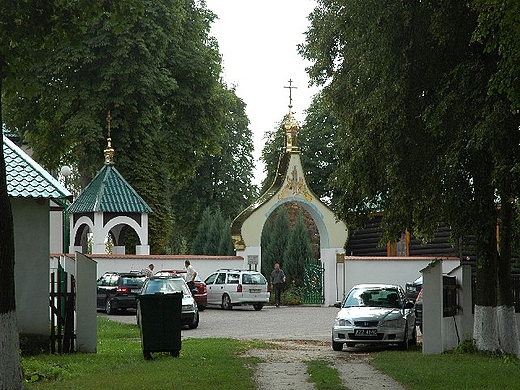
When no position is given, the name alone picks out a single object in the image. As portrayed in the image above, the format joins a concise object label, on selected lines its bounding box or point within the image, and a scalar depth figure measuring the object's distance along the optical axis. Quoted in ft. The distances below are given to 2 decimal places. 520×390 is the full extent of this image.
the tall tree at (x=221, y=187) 230.07
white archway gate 146.10
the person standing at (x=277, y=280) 146.20
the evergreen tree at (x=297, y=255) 162.61
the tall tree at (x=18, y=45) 46.83
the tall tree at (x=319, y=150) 216.95
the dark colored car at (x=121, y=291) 122.72
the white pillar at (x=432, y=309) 73.36
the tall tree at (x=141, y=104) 149.38
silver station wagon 135.64
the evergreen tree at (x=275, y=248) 168.25
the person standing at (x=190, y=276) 130.00
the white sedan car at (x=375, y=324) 77.46
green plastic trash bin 62.69
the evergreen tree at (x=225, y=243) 196.85
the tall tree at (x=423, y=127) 61.57
